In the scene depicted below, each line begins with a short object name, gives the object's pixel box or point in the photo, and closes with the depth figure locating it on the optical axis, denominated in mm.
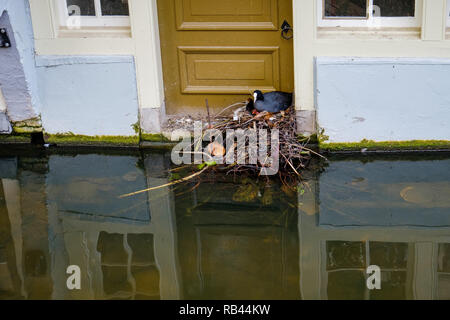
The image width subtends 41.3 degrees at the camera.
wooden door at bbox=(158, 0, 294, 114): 6559
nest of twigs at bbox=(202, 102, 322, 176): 6082
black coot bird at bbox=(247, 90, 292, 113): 6484
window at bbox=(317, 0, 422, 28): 6172
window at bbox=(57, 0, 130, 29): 6555
